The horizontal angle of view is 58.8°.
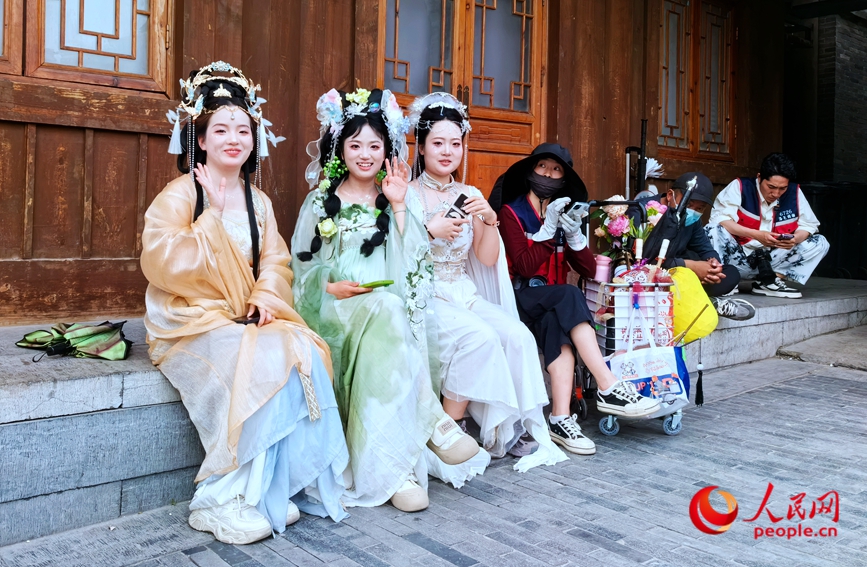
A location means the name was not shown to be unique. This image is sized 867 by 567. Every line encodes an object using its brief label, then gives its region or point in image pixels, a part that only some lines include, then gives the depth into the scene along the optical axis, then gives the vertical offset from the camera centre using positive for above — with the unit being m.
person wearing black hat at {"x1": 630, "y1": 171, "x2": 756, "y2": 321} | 4.95 +0.34
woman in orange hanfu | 2.80 -0.19
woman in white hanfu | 3.55 -0.09
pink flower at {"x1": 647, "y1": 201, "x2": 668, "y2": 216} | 4.57 +0.53
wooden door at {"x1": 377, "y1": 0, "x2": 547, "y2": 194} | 5.32 +1.67
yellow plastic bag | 4.26 -0.08
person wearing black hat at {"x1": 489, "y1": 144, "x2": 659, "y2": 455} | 3.90 +0.14
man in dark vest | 6.62 +0.59
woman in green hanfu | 3.10 -0.03
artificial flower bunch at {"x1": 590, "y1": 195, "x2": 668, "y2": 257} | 4.22 +0.37
